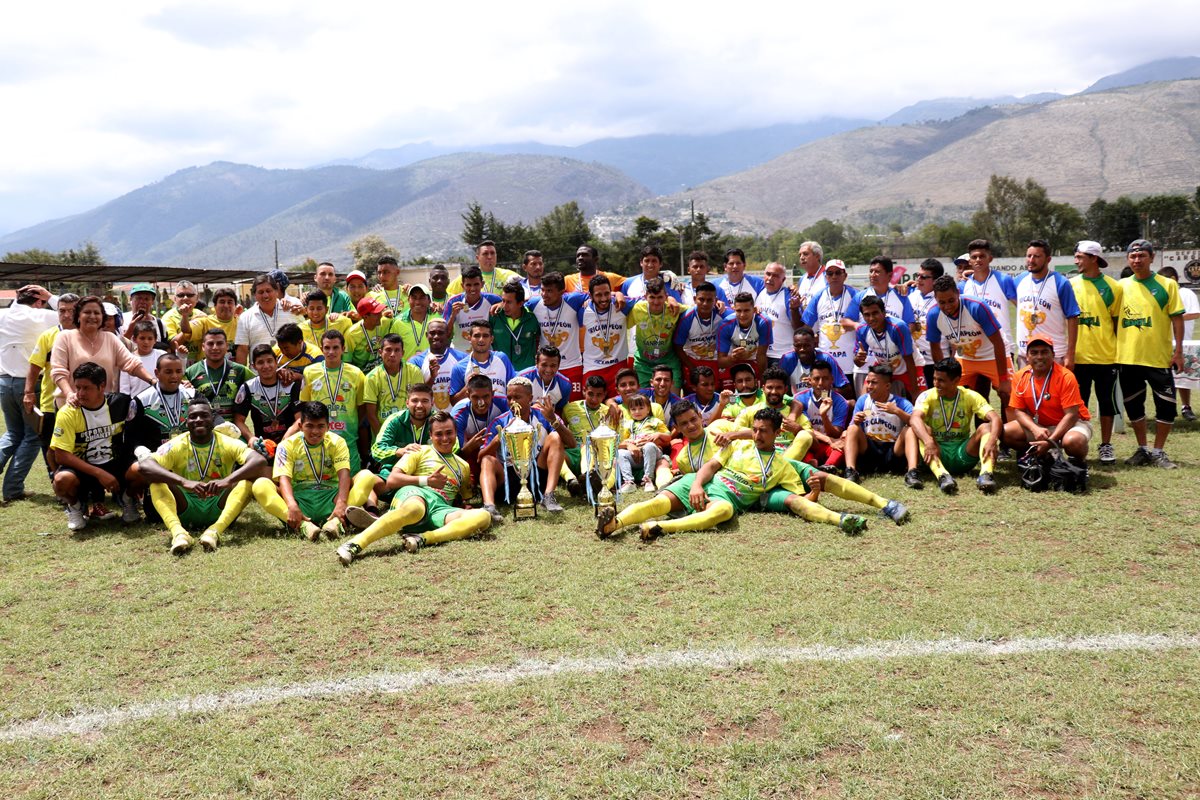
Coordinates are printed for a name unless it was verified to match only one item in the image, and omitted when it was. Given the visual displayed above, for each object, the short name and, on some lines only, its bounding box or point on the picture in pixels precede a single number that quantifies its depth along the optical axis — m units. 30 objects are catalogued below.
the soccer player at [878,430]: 7.77
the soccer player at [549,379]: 8.09
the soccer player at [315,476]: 6.70
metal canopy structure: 26.19
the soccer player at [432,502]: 6.18
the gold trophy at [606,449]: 6.81
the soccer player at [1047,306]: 8.04
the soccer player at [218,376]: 7.69
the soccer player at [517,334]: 8.91
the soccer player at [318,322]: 8.62
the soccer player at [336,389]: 7.72
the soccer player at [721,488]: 6.40
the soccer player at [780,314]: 9.20
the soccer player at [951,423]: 7.53
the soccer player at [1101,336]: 8.19
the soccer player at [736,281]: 9.62
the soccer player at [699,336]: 8.88
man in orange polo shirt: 7.27
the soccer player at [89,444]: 6.98
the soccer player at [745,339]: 8.73
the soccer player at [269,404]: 7.74
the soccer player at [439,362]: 8.11
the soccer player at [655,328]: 8.80
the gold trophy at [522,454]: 6.96
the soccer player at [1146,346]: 8.00
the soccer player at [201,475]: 6.71
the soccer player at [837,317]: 8.72
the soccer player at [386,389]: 7.87
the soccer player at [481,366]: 7.89
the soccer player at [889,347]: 8.23
